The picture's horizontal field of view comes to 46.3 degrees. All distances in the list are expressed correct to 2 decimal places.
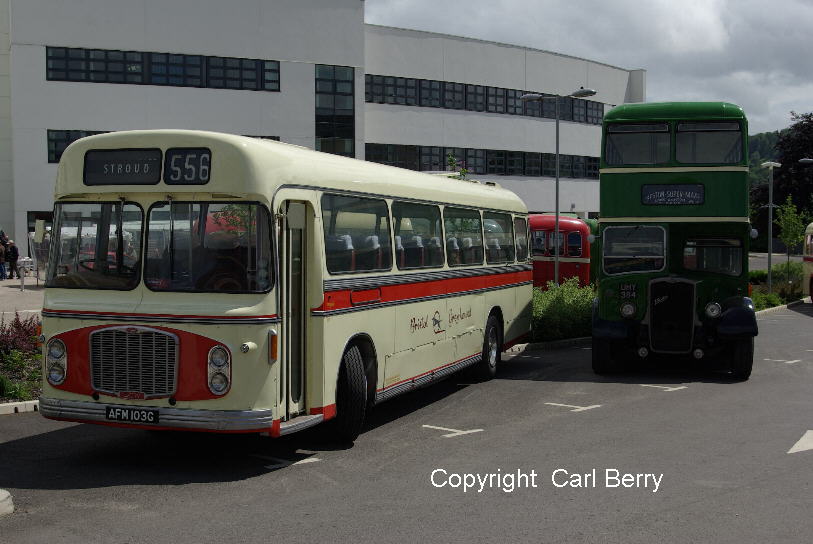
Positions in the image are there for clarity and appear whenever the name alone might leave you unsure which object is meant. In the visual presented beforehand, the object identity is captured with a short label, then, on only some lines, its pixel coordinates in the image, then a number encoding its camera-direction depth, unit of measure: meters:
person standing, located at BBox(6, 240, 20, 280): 36.38
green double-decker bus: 15.63
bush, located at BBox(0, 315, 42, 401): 12.54
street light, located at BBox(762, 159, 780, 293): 37.47
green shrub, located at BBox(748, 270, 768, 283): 43.27
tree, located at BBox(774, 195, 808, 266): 46.00
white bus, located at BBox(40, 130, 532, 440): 8.58
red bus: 31.31
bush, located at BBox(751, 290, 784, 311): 32.16
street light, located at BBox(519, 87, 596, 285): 28.16
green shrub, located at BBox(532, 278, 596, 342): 20.47
